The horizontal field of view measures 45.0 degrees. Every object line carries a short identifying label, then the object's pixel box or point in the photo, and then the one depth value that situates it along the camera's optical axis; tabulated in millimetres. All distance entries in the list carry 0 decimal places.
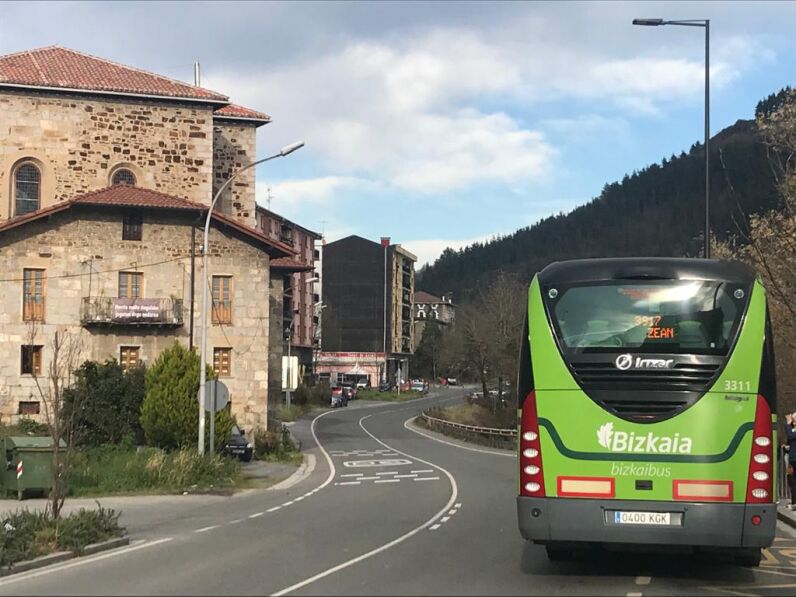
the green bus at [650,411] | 9172
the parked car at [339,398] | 82750
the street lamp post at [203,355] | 25703
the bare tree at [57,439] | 13969
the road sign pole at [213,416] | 25797
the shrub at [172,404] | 29656
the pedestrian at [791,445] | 17188
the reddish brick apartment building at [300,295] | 92562
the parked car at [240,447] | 33094
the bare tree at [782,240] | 18266
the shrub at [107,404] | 32531
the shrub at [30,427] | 33531
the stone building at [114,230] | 36031
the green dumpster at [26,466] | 21578
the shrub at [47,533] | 12156
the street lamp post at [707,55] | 22484
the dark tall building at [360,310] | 124938
